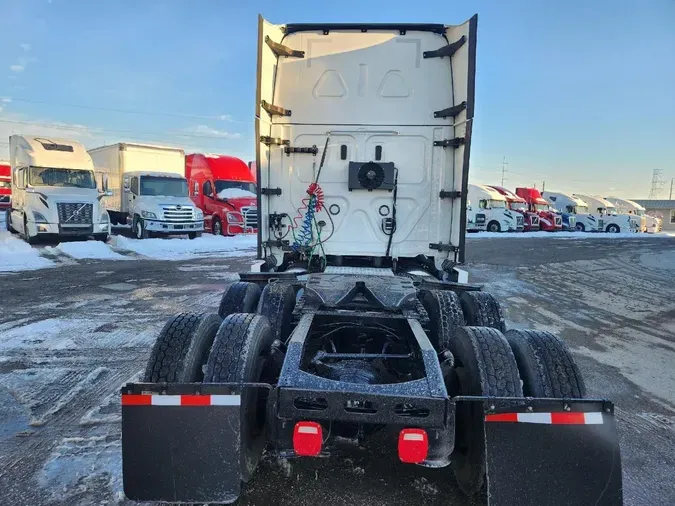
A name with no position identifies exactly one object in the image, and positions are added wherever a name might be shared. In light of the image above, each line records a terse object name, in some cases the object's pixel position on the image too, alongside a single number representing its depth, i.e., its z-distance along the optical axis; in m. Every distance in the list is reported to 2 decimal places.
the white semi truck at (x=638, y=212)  41.25
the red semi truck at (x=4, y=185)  31.88
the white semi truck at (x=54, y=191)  15.81
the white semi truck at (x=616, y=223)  39.28
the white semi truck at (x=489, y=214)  32.69
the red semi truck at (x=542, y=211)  36.09
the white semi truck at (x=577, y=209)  39.28
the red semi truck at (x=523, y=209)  34.59
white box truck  18.64
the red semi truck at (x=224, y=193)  20.48
